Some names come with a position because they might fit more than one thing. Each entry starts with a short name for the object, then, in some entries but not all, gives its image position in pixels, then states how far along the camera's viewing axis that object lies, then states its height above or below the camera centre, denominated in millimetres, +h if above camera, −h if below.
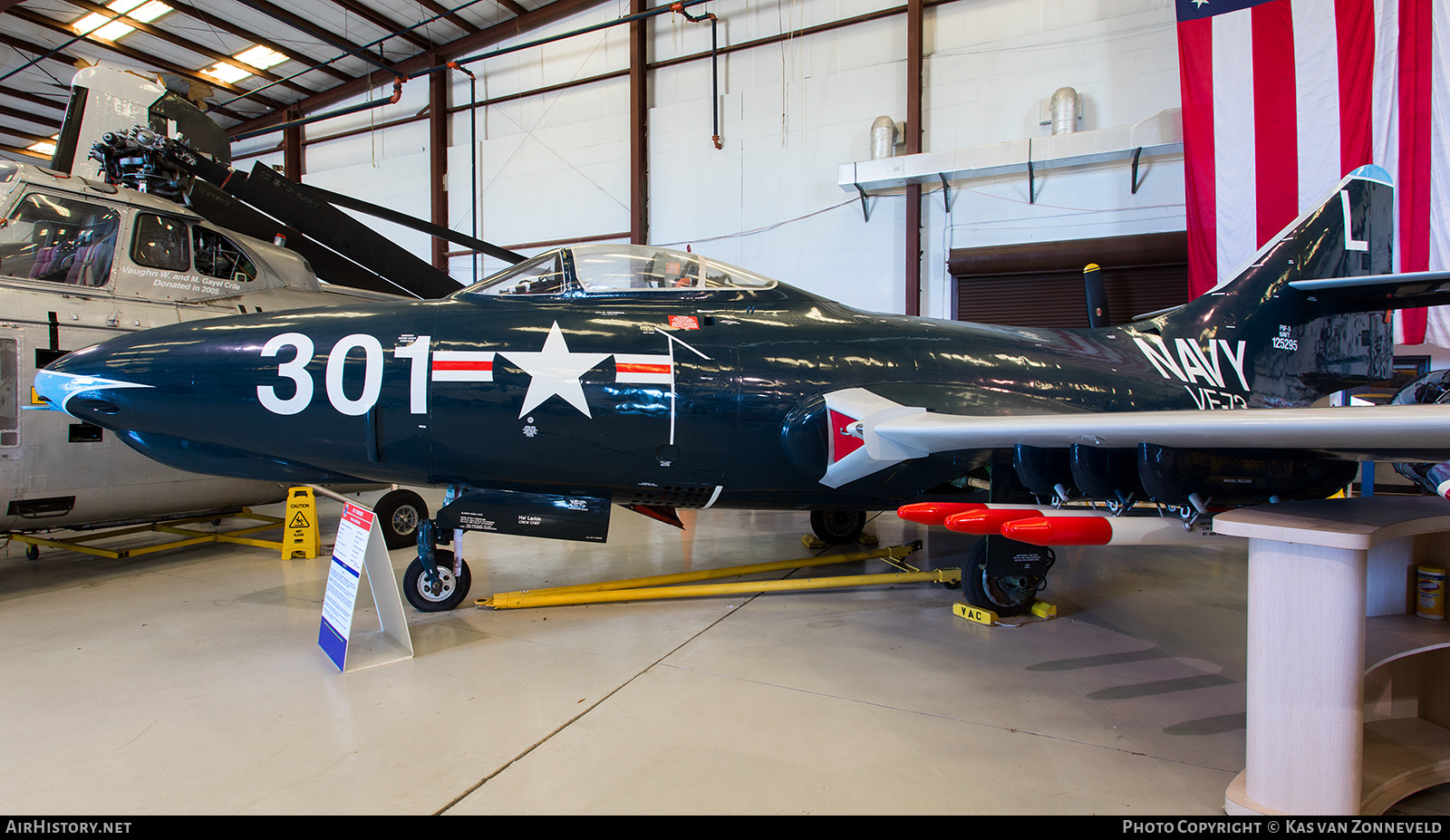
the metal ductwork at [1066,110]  10055 +4633
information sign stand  3477 -987
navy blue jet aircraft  3809 +78
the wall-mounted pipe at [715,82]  12539 +6393
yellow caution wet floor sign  6012 -1002
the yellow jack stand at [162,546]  5508 -1122
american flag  7723 +3684
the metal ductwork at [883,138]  11156 +4681
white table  2020 -798
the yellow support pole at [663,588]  4598 -1258
